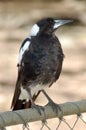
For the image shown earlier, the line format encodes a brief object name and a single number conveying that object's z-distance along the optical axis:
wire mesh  4.14
